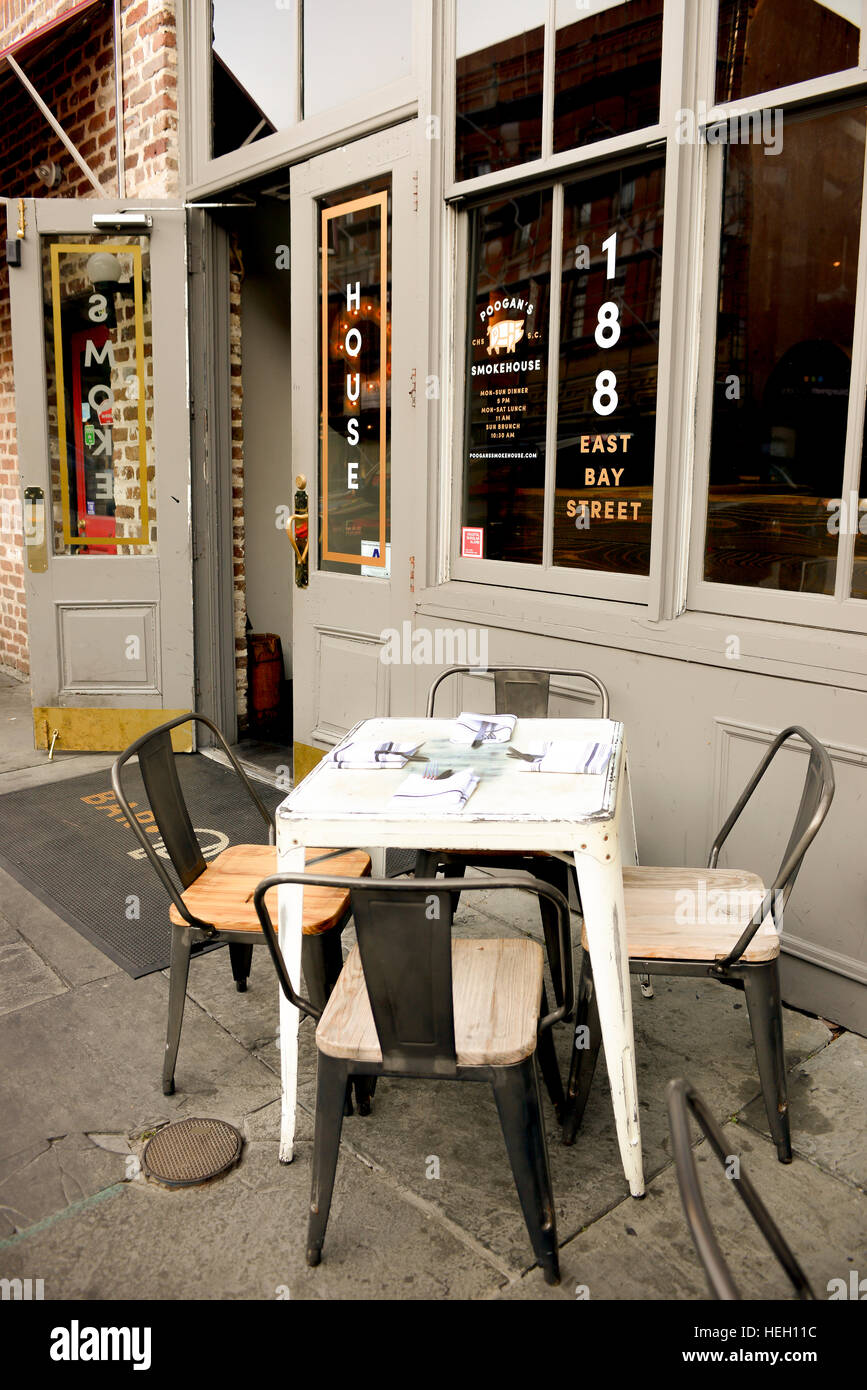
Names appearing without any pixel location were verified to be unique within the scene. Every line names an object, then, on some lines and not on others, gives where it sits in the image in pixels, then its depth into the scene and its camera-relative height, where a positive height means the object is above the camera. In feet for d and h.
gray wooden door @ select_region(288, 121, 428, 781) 12.88 +1.33
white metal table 6.56 -2.03
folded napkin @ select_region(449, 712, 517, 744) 8.61 -1.78
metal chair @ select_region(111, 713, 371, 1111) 7.80 -3.00
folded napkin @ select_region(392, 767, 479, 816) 6.88 -1.87
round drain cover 7.26 -4.55
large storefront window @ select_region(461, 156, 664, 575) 10.57 +1.55
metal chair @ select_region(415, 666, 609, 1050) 9.46 -1.96
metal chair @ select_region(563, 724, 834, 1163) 6.94 -2.89
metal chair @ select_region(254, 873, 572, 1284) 5.61 -3.03
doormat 11.21 -4.31
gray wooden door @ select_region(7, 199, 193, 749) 16.39 +0.62
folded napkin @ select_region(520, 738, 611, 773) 7.64 -1.80
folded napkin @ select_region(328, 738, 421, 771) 7.92 -1.86
